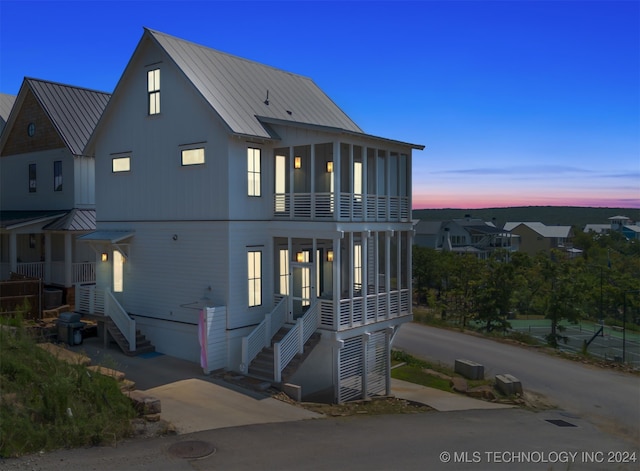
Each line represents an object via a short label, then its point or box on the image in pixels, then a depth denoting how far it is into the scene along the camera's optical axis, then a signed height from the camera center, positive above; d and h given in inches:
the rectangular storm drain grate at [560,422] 626.3 -229.2
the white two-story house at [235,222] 672.4 +1.9
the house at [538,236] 4023.1 -90.8
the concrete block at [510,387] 759.7 -225.8
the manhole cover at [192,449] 389.1 -164.7
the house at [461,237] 3437.5 -84.7
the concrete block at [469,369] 865.5 -232.2
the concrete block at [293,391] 598.2 -183.2
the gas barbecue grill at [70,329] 744.3 -142.8
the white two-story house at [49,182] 954.7 +78.0
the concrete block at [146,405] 456.1 -150.9
